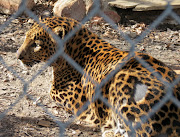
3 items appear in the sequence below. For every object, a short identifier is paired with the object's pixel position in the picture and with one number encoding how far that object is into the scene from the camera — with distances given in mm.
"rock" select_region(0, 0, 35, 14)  13594
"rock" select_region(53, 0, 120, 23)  13594
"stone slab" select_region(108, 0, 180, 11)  14219
